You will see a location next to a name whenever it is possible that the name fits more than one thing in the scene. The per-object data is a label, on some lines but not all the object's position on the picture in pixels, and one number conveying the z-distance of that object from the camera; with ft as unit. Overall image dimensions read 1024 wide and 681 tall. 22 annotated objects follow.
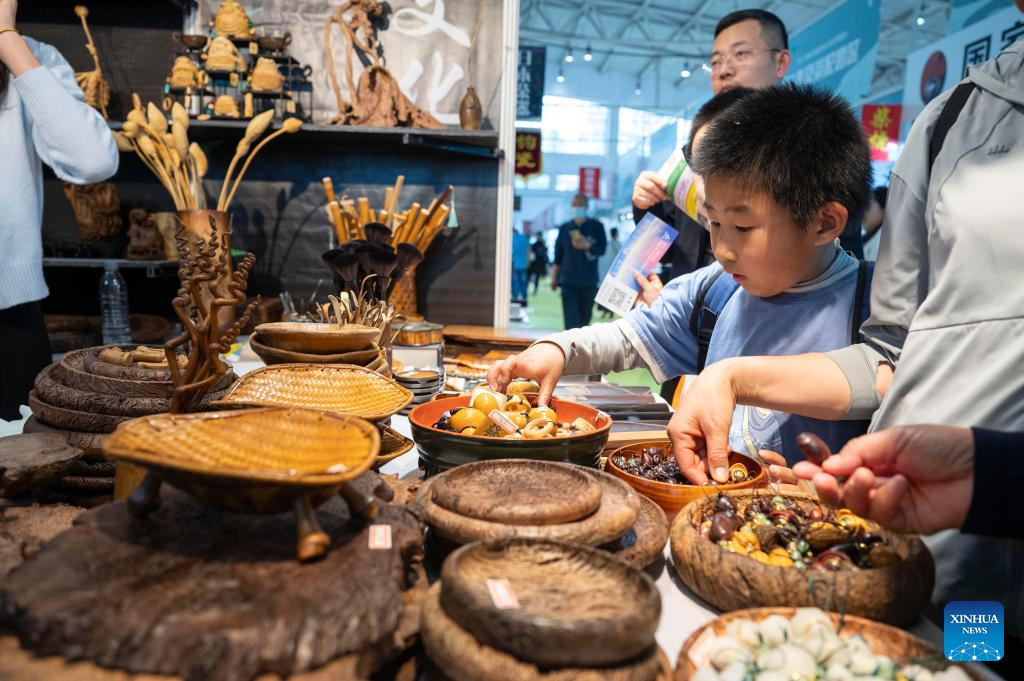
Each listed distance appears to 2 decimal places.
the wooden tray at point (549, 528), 2.54
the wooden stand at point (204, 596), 1.86
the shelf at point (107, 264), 9.00
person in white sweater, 6.16
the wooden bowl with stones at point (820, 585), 2.47
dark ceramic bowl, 3.41
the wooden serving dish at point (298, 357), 4.31
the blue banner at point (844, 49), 19.61
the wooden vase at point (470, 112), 10.34
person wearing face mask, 24.14
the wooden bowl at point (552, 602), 1.91
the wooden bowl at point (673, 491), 3.37
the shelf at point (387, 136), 9.85
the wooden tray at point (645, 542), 2.80
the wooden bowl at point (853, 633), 2.17
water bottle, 9.17
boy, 4.24
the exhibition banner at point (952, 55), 14.03
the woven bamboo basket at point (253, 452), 2.18
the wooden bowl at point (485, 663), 1.92
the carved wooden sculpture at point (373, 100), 10.23
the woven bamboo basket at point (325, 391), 3.66
